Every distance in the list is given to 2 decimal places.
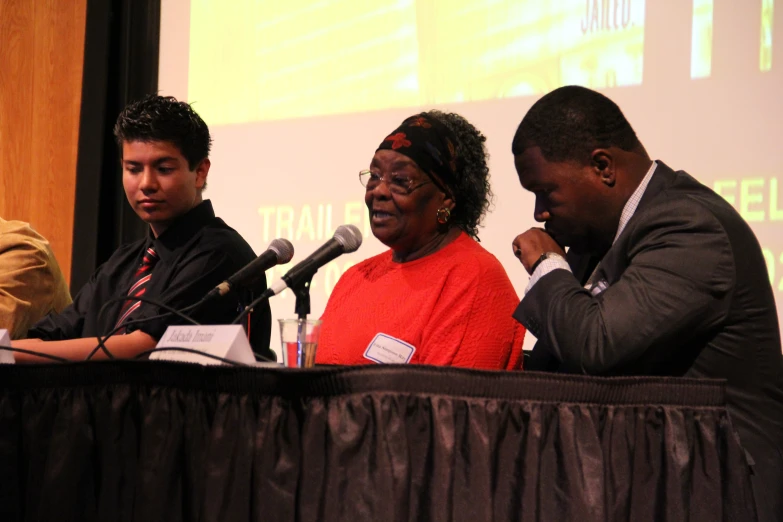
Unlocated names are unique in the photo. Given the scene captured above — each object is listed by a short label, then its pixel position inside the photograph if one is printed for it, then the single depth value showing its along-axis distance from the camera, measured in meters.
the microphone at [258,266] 5.70
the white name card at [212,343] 5.40
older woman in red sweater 6.11
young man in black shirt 6.41
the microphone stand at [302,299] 5.67
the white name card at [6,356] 5.57
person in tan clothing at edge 6.73
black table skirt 5.21
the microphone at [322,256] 5.66
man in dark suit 5.52
